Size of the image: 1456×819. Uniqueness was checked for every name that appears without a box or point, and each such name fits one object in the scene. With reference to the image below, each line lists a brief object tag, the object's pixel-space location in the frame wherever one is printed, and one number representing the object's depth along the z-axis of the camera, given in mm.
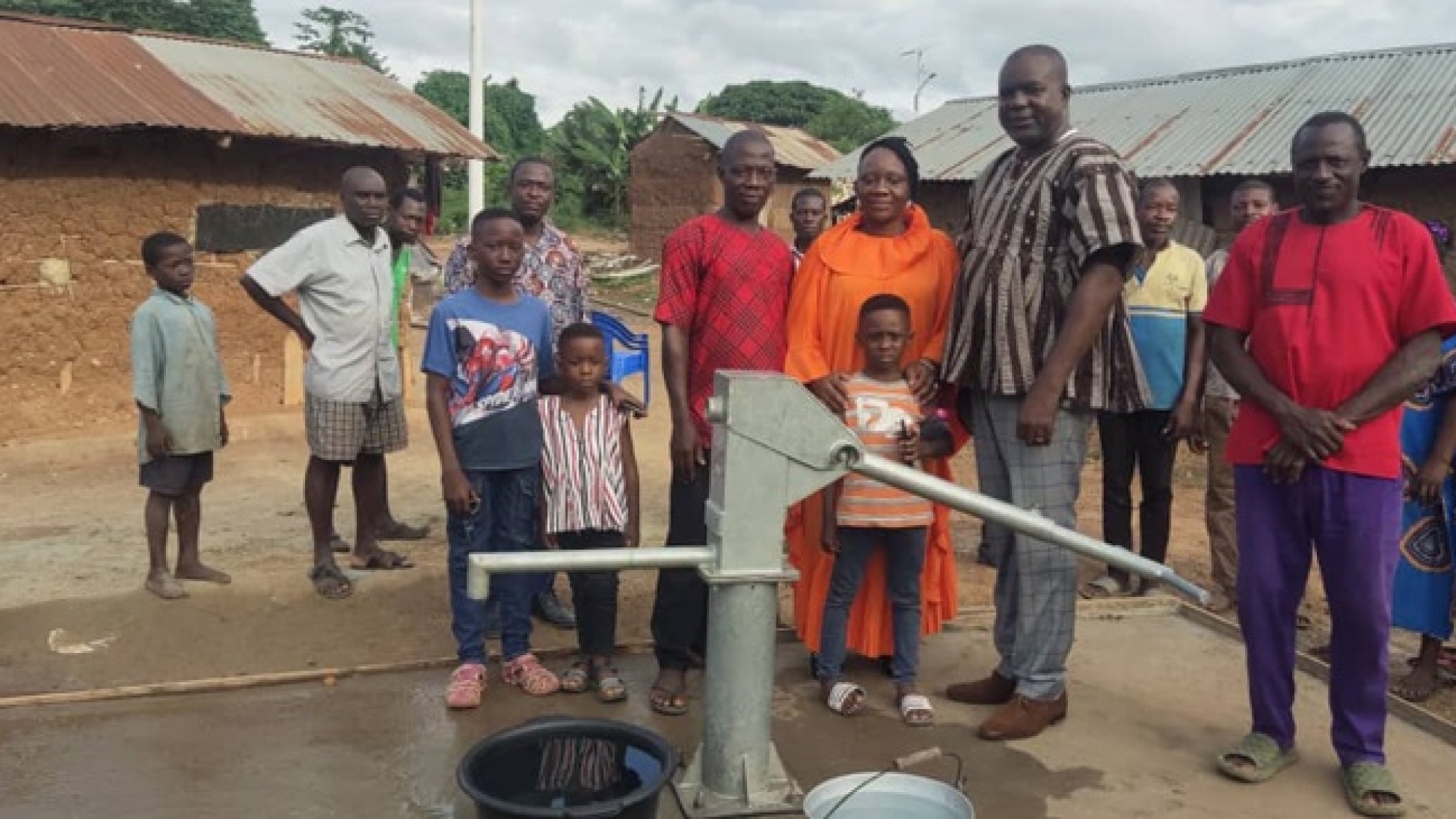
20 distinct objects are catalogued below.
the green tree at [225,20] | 29953
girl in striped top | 3305
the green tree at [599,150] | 23719
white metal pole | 14891
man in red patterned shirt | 3250
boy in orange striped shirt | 3172
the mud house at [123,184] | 6953
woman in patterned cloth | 3637
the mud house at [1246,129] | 7586
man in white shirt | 4203
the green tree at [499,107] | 33938
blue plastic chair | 4605
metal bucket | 2393
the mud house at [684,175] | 17922
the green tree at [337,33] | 36594
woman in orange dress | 3234
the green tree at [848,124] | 35844
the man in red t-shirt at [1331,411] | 2674
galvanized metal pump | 2289
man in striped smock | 2848
